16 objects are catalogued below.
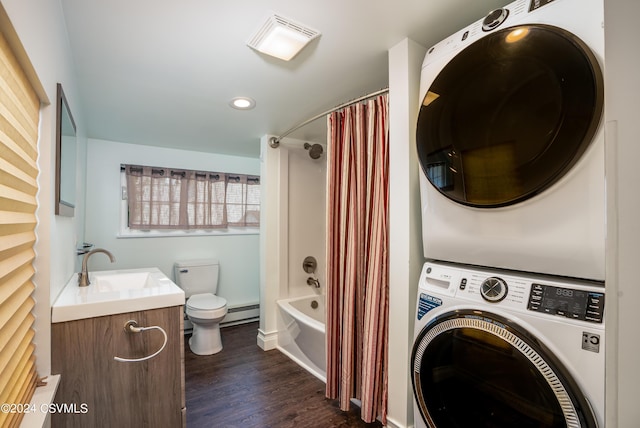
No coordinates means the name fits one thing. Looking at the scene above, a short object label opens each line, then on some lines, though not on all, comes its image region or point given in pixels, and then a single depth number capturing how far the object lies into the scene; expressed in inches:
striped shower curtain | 61.2
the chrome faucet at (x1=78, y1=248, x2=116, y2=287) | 65.7
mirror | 48.3
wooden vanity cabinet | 47.0
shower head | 111.9
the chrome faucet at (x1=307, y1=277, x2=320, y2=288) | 122.0
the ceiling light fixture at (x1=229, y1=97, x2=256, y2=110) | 80.7
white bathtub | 90.6
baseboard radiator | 138.6
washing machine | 30.9
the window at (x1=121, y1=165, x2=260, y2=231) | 122.6
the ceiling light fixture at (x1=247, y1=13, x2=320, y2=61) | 49.9
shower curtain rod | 62.8
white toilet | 105.8
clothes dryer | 32.0
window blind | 29.0
